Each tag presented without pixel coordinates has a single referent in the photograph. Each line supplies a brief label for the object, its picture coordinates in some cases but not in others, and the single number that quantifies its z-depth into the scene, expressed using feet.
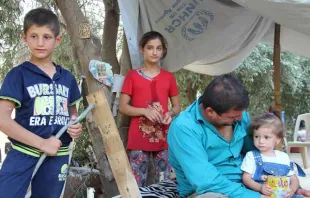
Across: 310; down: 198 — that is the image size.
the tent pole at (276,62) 14.23
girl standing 10.41
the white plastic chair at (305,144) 24.36
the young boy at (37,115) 6.21
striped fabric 8.26
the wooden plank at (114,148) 6.64
